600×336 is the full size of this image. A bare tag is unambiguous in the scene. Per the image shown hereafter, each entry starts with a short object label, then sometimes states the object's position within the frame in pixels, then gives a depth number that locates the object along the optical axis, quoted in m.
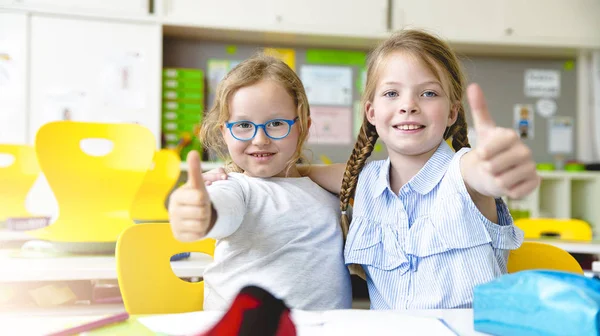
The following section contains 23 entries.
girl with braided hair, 0.86
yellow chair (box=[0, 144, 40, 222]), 2.14
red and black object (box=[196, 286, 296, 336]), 0.42
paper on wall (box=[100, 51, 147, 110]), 2.77
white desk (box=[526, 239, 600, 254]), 1.51
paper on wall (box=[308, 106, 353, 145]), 3.29
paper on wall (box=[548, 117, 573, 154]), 3.47
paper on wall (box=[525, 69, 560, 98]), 3.46
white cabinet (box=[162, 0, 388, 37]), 2.81
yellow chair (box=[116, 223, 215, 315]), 0.90
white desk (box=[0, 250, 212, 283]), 1.05
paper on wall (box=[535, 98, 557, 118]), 3.48
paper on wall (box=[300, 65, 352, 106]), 3.27
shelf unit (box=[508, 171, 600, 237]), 3.10
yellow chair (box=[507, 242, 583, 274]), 0.93
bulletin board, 3.16
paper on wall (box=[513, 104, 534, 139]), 3.47
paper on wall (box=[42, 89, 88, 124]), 2.71
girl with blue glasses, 0.89
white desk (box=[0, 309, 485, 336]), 0.56
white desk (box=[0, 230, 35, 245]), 1.49
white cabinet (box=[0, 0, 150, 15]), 2.64
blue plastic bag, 0.52
